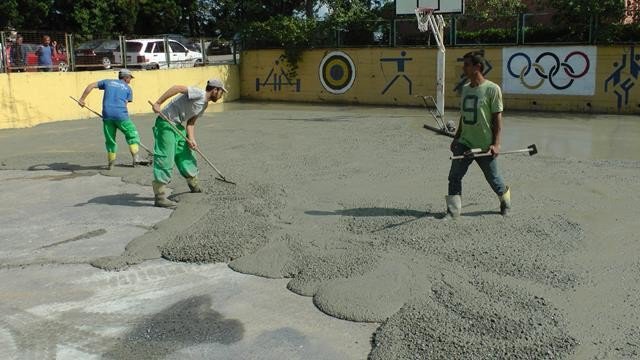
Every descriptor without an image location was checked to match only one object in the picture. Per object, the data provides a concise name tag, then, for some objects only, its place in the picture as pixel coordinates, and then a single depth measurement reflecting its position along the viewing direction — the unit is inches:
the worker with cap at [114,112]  375.9
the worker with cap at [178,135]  284.2
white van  845.3
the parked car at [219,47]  926.8
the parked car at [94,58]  686.0
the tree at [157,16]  1459.2
